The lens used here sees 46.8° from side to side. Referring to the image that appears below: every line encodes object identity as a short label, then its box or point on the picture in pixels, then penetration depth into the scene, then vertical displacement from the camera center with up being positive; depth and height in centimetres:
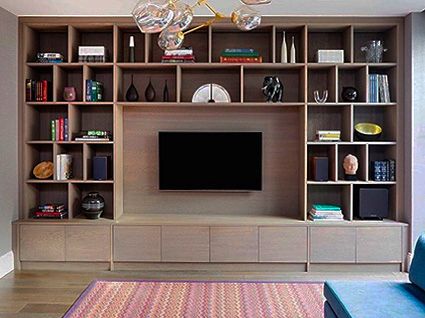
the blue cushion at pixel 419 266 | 293 -66
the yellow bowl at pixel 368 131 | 507 +28
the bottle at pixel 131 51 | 510 +113
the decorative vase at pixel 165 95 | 520 +68
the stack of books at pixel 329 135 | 506 +24
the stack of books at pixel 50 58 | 507 +105
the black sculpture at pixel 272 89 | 505 +72
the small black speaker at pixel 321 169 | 507 -11
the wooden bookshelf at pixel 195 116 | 508 +46
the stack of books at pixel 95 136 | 507 +24
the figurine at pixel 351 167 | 504 -9
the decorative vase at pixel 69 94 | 508 +67
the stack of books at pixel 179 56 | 505 +106
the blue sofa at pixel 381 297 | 260 -80
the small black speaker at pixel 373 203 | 501 -46
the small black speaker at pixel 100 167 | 512 -8
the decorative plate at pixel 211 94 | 516 +68
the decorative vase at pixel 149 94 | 516 +68
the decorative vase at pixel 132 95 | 514 +67
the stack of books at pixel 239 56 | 504 +105
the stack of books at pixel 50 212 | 507 -55
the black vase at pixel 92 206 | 505 -49
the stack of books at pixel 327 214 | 501 -57
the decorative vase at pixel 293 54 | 504 +107
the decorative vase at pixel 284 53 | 505 +109
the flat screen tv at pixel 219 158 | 527 +1
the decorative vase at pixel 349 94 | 504 +66
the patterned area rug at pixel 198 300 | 370 -115
